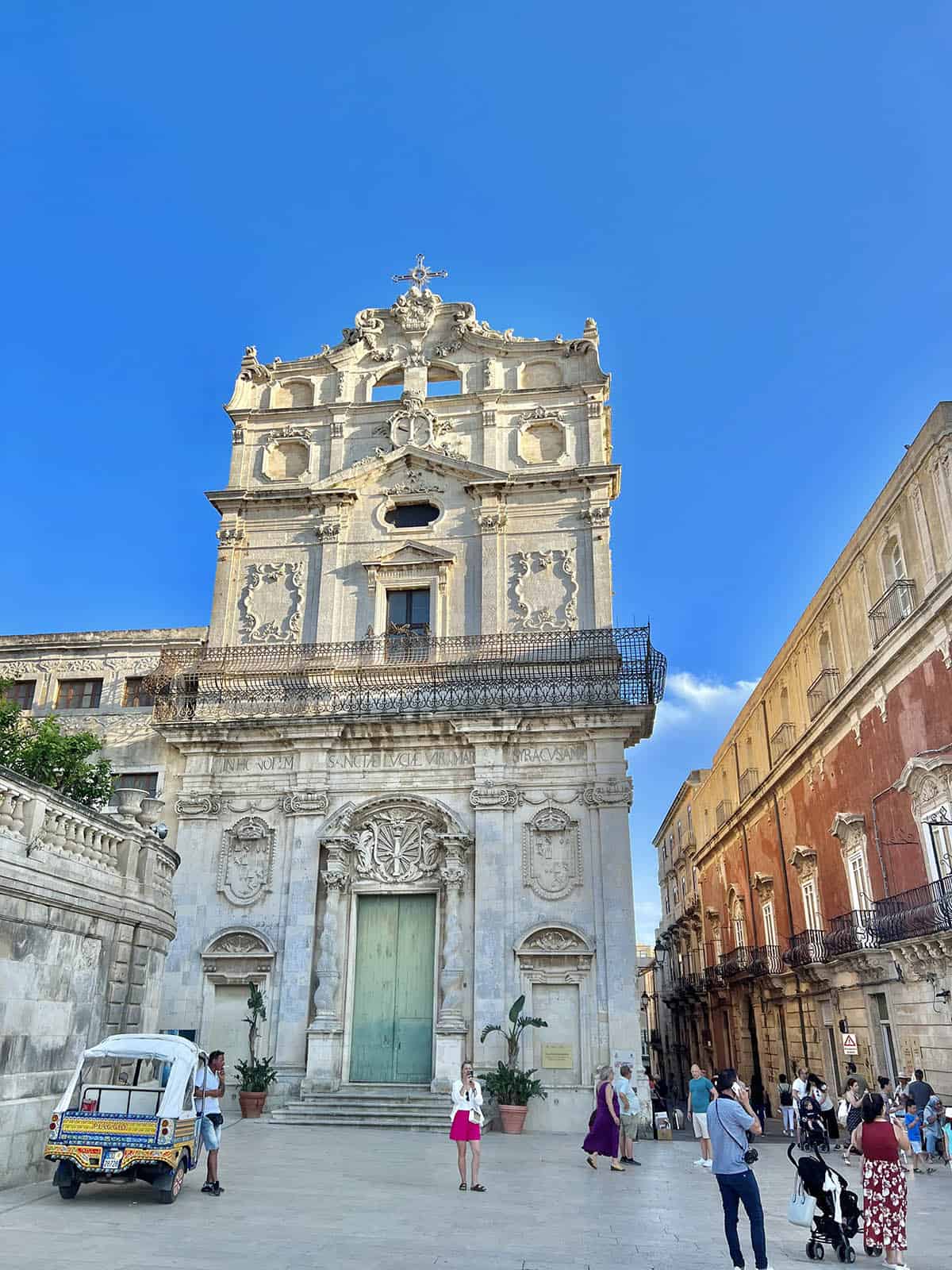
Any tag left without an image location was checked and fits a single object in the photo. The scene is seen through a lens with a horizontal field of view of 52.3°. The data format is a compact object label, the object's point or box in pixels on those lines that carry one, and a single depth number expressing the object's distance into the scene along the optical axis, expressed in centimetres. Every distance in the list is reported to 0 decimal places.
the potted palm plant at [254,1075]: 1855
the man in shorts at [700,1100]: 1584
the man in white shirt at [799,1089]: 1866
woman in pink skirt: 1119
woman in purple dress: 1324
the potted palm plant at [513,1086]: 1781
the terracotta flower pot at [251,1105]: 1853
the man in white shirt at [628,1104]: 1554
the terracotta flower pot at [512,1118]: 1778
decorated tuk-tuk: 965
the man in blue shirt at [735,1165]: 758
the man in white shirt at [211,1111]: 1072
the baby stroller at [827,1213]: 812
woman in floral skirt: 802
